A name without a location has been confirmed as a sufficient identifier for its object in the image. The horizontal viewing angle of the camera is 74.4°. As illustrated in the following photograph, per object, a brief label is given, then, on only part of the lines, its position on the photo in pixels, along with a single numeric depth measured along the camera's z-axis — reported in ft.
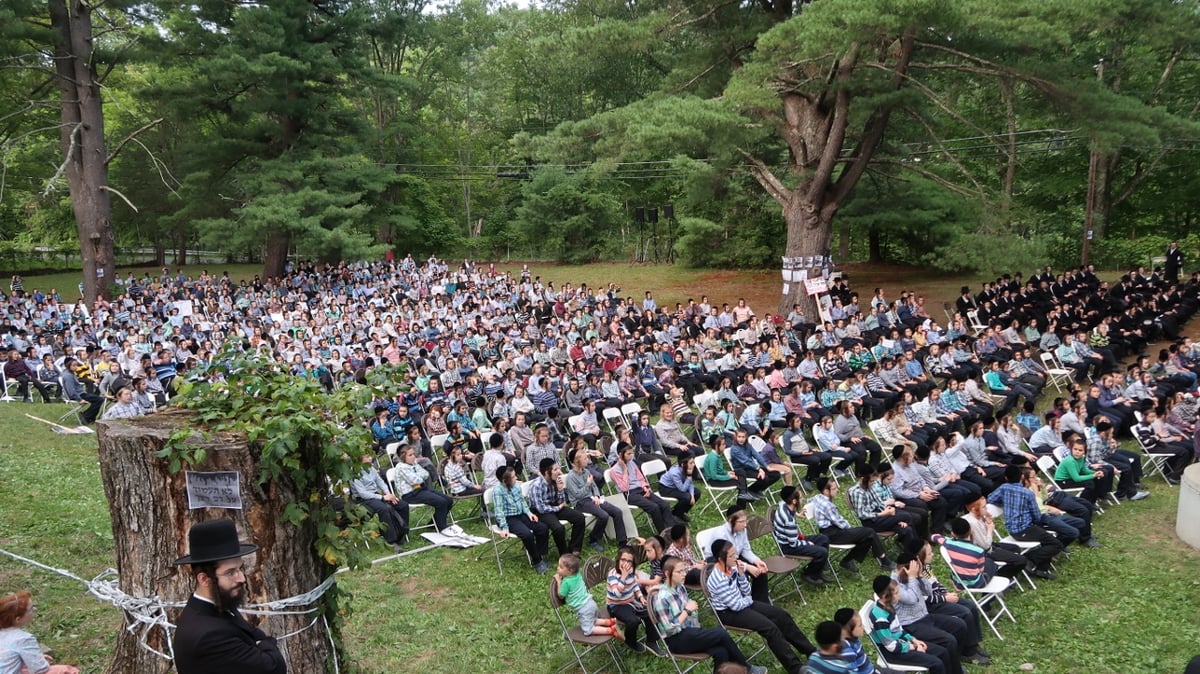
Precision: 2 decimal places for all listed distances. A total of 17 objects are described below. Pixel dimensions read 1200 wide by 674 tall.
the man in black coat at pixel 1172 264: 65.59
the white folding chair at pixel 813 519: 25.65
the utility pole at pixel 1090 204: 72.74
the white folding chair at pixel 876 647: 18.60
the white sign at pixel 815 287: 60.29
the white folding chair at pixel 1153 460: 34.32
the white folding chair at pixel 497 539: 26.50
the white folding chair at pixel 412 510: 29.55
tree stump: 11.33
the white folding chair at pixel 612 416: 39.52
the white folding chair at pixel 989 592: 22.27
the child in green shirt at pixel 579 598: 19.98
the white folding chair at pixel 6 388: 44.34
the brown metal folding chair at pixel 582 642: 19.74
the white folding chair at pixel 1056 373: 46.70
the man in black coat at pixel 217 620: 9.77
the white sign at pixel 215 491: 11.20
